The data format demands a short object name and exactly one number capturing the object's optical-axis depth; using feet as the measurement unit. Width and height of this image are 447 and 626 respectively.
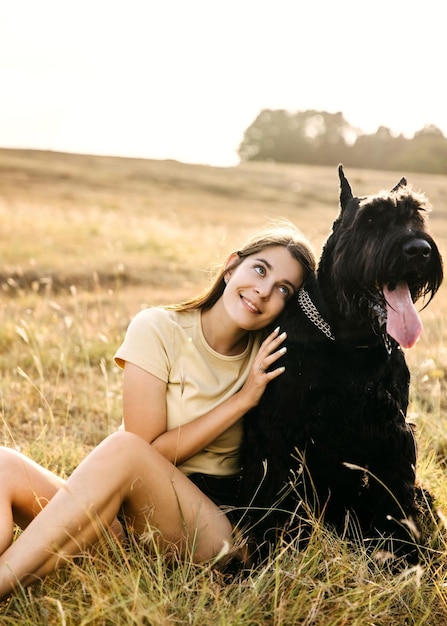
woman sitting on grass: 8.02
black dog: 8.41
